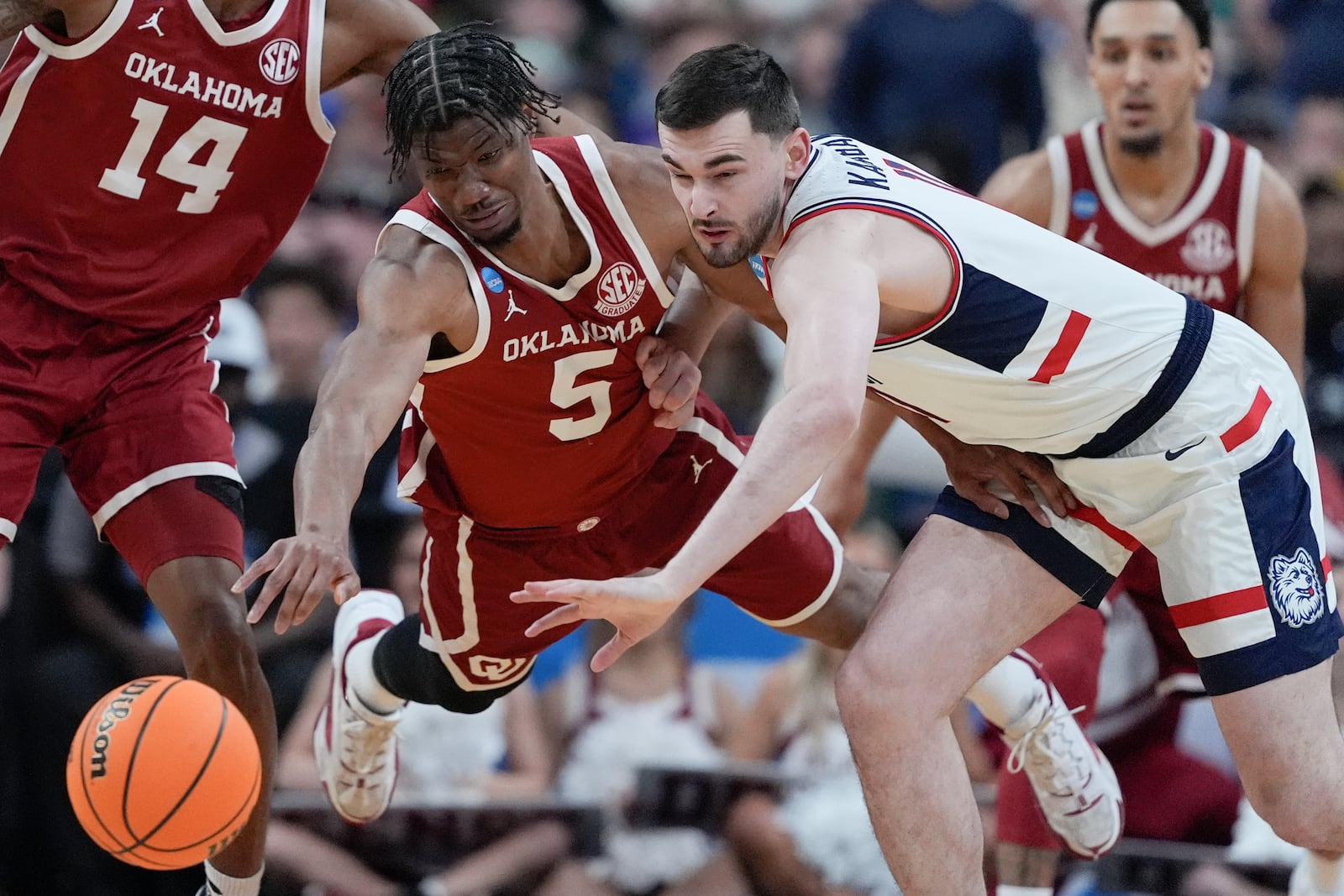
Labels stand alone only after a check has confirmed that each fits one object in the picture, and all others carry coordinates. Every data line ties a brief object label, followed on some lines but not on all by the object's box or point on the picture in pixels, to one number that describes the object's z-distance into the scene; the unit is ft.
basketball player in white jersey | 29.01
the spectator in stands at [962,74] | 67.46
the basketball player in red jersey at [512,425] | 30.53
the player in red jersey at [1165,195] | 40.63
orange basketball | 29.17
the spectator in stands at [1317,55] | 75.00
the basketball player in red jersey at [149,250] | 32.76
